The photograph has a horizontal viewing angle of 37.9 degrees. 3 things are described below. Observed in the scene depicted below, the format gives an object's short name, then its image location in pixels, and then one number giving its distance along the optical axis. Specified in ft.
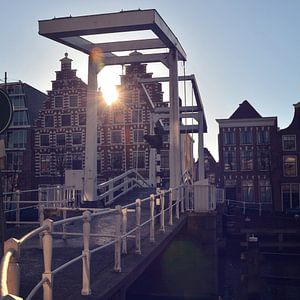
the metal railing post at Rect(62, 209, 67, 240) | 24.87
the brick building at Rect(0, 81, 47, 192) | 121.19
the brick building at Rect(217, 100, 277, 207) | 108.88
